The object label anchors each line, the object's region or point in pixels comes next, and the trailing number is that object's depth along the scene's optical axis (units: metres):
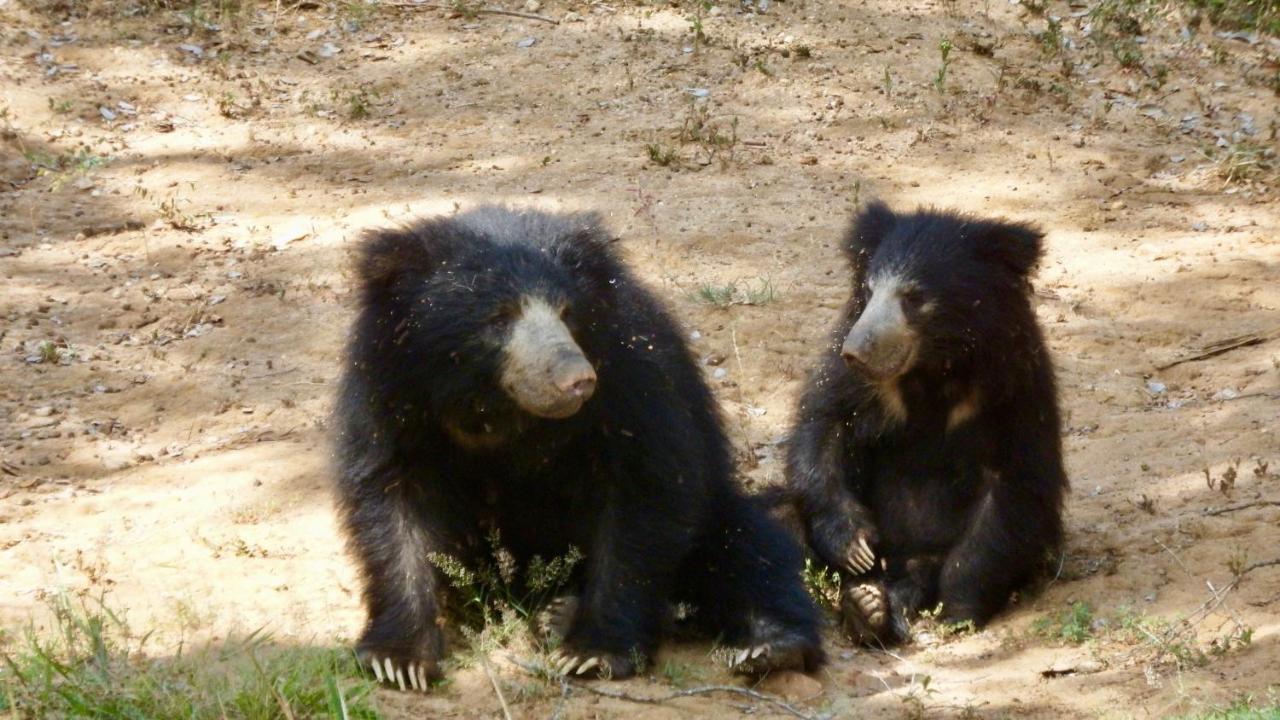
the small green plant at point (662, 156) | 18.56
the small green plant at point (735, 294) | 15.82
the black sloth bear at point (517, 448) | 9.29
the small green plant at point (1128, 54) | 21.20
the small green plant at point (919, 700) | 9.05
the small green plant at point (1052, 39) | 21.20
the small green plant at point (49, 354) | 14.66
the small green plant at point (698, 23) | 21.20
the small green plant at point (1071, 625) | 10.31
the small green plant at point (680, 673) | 9.45
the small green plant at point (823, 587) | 11.72
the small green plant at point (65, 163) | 18.36
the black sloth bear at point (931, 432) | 11.48
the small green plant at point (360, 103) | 19.86
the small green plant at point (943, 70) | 19.99
